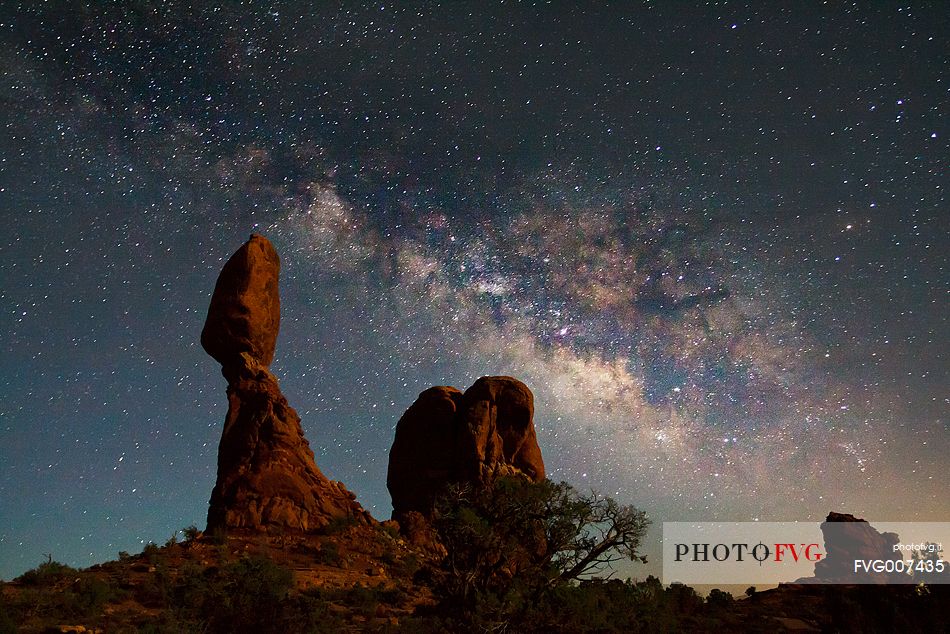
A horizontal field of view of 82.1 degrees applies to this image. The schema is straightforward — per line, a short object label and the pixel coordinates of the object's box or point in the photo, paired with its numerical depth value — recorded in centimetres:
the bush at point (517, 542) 1694
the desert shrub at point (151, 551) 2485
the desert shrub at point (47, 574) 2048
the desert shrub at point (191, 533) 2784
